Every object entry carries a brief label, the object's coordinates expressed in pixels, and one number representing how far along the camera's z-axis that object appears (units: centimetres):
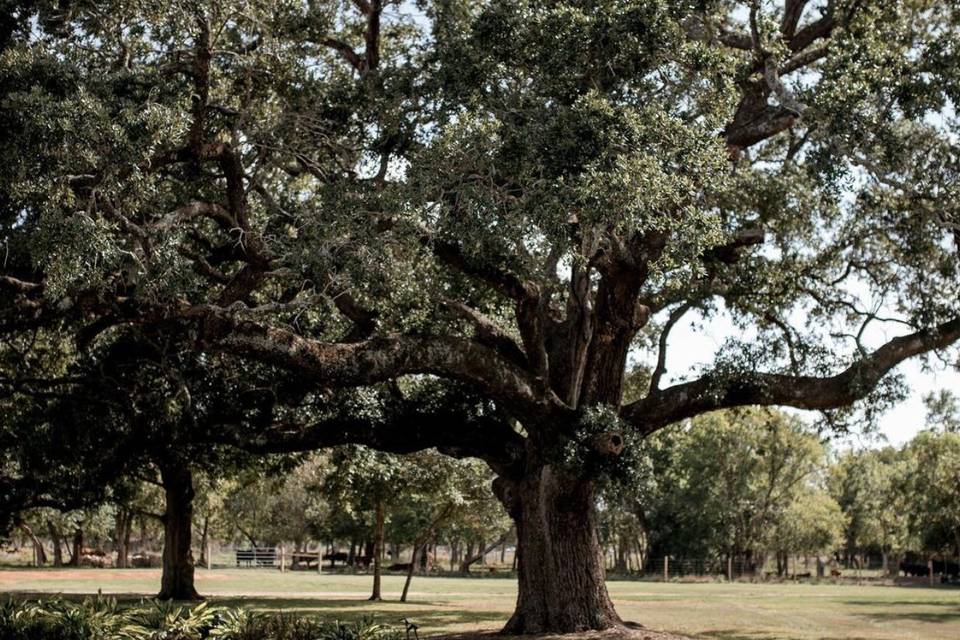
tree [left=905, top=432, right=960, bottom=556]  4550
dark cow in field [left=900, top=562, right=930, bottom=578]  6725
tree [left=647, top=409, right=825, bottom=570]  6575
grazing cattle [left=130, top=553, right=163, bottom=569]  7019
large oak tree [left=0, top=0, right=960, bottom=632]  1316
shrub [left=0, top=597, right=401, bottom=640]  1261
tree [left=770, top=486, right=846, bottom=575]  6775
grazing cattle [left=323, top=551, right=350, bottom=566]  7431
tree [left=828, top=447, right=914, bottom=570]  7644
